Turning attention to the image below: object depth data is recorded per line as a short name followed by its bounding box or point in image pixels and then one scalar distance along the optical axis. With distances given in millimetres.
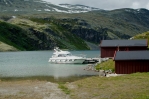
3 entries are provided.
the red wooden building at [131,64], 49875
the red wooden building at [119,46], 80688
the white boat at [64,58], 97062
